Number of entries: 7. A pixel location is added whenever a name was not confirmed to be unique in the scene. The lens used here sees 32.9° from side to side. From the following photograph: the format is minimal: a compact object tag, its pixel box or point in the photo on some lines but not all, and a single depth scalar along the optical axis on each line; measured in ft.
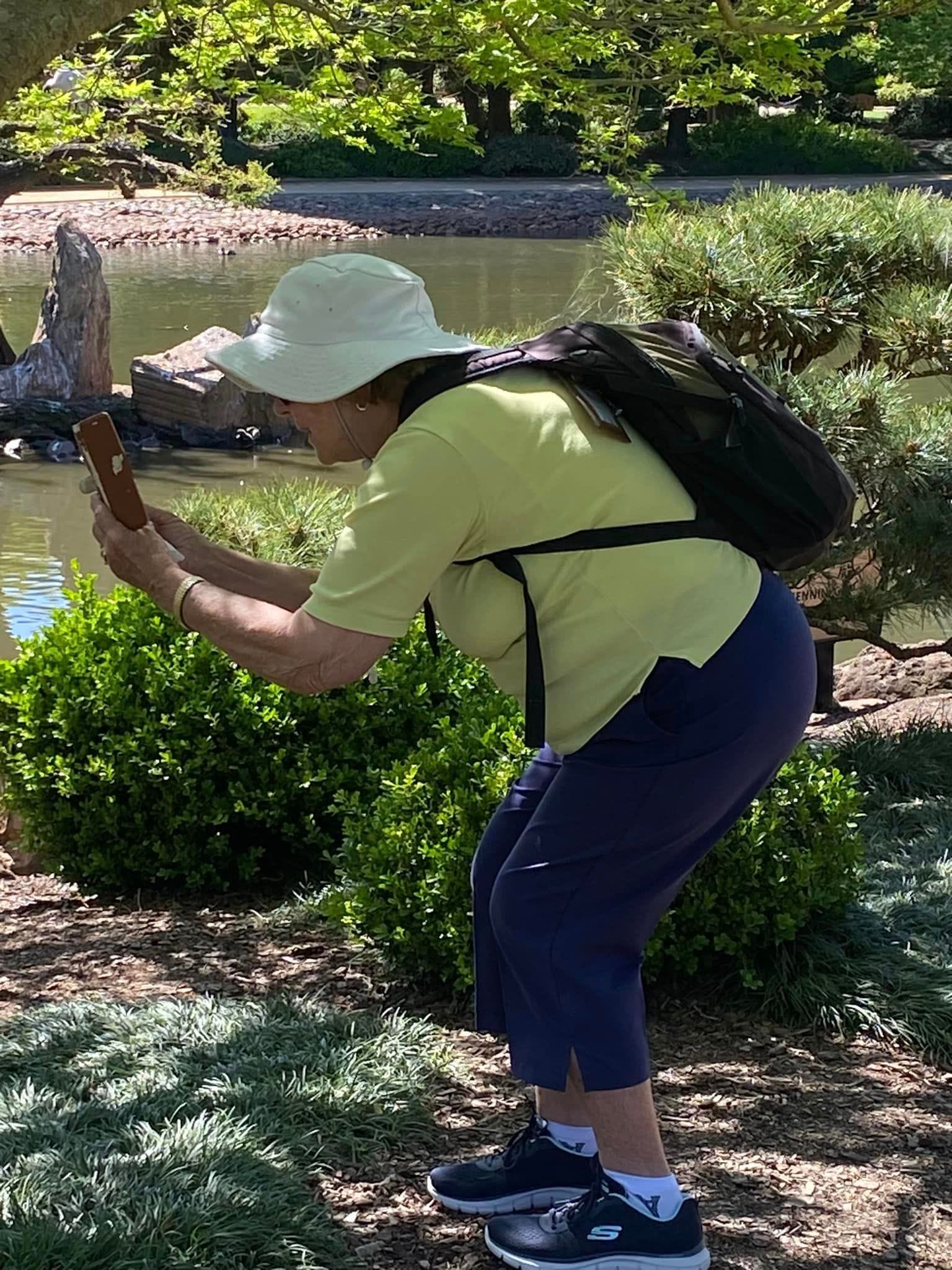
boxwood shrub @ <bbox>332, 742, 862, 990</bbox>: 12.28
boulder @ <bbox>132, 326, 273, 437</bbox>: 56.75
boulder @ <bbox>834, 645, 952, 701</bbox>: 28.27
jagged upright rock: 57.82
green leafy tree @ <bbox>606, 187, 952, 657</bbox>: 19.62
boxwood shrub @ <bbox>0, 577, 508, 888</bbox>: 15.20
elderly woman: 7.44
